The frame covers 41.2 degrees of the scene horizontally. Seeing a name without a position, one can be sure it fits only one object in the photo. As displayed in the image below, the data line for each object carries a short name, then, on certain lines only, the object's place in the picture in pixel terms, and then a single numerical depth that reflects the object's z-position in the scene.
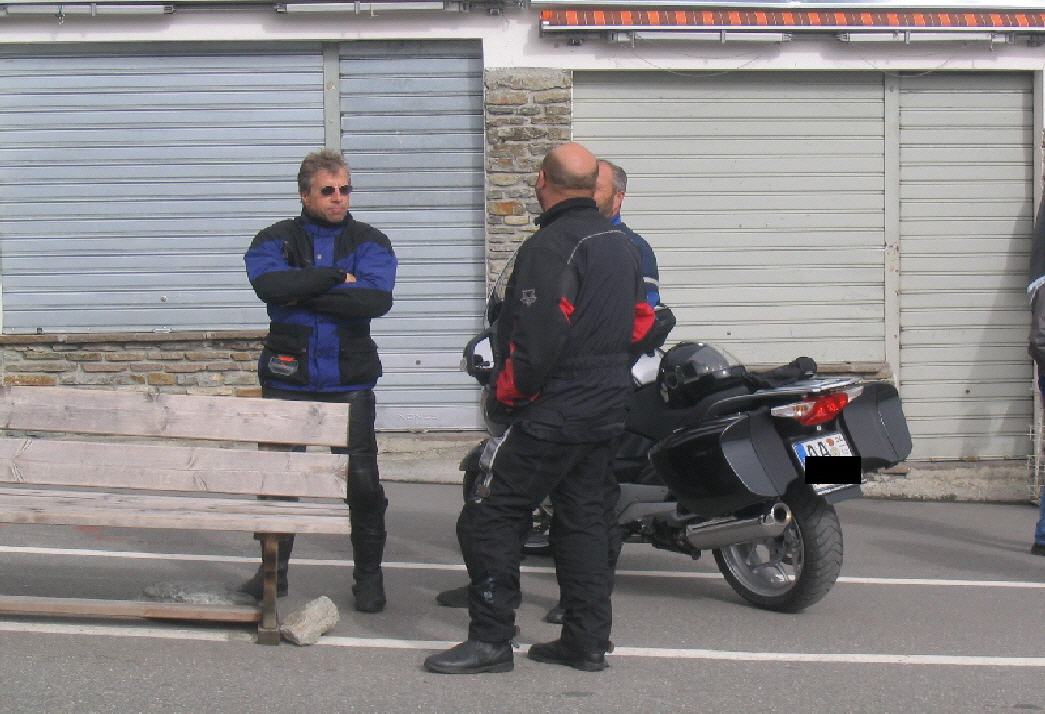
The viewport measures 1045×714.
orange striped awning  9.92
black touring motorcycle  5.55
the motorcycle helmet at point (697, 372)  5.86
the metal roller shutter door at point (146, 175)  10.16
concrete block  5.13
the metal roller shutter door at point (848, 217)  10.20
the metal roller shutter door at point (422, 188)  10.16
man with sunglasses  5.69
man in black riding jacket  4.64
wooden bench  5.13
